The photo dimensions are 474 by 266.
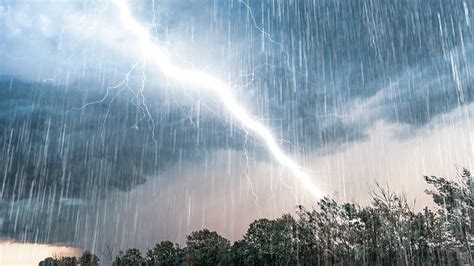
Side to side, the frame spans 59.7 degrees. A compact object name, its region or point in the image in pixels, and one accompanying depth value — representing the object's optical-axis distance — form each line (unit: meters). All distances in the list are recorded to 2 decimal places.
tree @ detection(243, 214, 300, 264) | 40.12
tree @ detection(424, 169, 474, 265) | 24.25
